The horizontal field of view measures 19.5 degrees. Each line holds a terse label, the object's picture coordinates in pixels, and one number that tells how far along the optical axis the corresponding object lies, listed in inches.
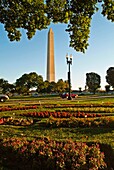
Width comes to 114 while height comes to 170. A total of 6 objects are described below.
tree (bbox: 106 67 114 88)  3489.2
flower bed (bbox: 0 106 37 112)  850.3
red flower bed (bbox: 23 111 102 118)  636.1
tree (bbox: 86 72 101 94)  3887.8
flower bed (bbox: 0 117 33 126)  549.3
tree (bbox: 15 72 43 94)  3646.7
